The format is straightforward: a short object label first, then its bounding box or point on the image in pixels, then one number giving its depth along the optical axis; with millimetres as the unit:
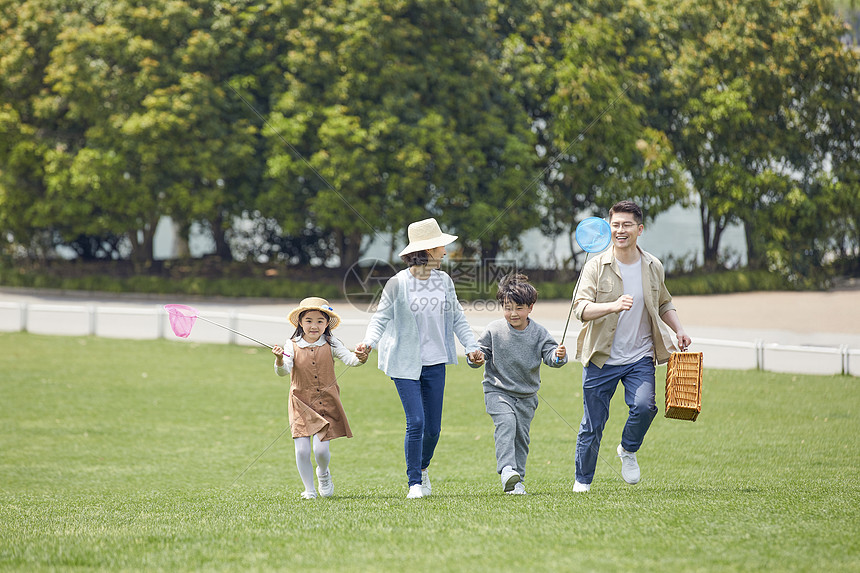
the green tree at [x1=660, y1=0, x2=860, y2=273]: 50062
